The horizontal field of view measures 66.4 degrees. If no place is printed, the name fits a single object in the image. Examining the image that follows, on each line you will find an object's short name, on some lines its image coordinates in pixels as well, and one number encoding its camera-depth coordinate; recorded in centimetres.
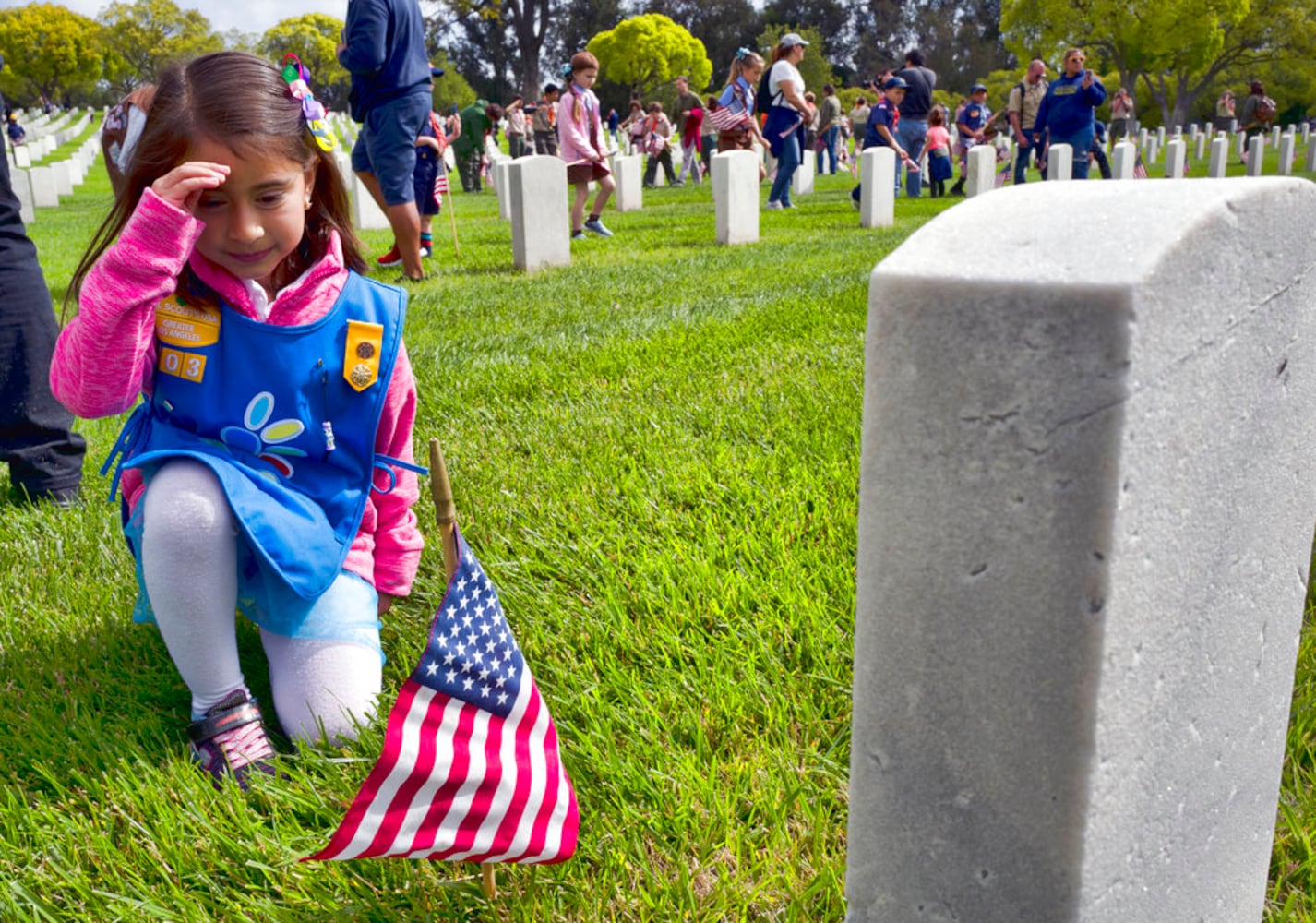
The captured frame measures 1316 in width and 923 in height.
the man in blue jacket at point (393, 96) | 607
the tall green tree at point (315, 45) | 6656
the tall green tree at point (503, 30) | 4788
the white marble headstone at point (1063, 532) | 77
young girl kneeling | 179
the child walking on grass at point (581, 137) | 945
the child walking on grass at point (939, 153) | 1580
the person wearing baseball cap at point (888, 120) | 1300
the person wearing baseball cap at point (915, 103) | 1325
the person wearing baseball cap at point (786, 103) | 1145
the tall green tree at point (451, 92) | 4916
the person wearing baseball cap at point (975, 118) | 1812
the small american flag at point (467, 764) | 130
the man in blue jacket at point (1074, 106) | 1178
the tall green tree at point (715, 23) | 5891
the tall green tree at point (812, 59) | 4766
